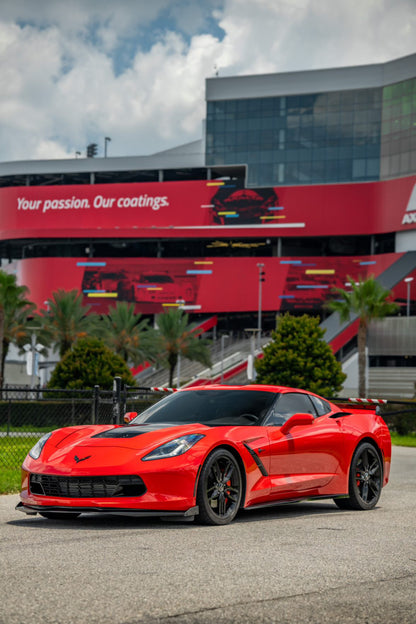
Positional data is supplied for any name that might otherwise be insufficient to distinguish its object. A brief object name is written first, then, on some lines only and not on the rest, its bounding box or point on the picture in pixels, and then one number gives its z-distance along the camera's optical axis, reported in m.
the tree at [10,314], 56.53
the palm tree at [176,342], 64.12
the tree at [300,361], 52.38
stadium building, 84.88
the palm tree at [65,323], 59.59
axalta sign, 82.38
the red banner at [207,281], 85.50
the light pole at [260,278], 81.32
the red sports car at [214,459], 8.34
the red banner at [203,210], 85.62
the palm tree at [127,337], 62.06
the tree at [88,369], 40.12
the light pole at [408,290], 74.78
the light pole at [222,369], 71.56
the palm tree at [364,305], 61.47
